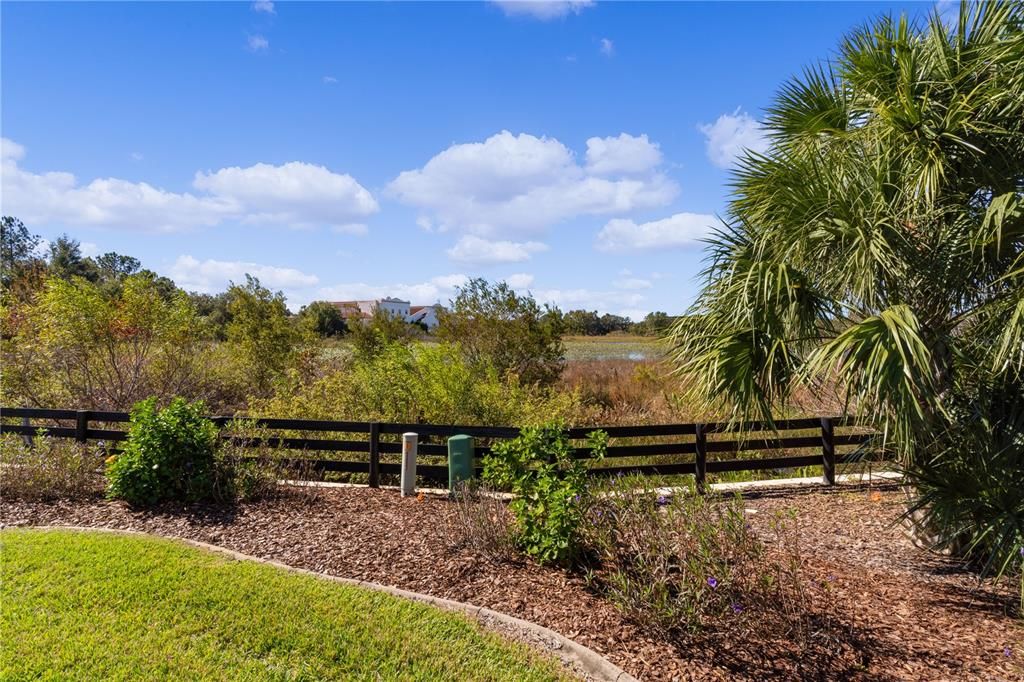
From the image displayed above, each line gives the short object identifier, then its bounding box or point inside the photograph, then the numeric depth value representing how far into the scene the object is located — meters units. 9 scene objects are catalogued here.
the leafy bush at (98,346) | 10.30
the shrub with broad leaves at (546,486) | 4.67
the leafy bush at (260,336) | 14.02
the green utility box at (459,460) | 7.11
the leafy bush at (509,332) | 16.47
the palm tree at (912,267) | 4.21
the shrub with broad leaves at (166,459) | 6.28
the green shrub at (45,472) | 6.58
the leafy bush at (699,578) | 3.72
